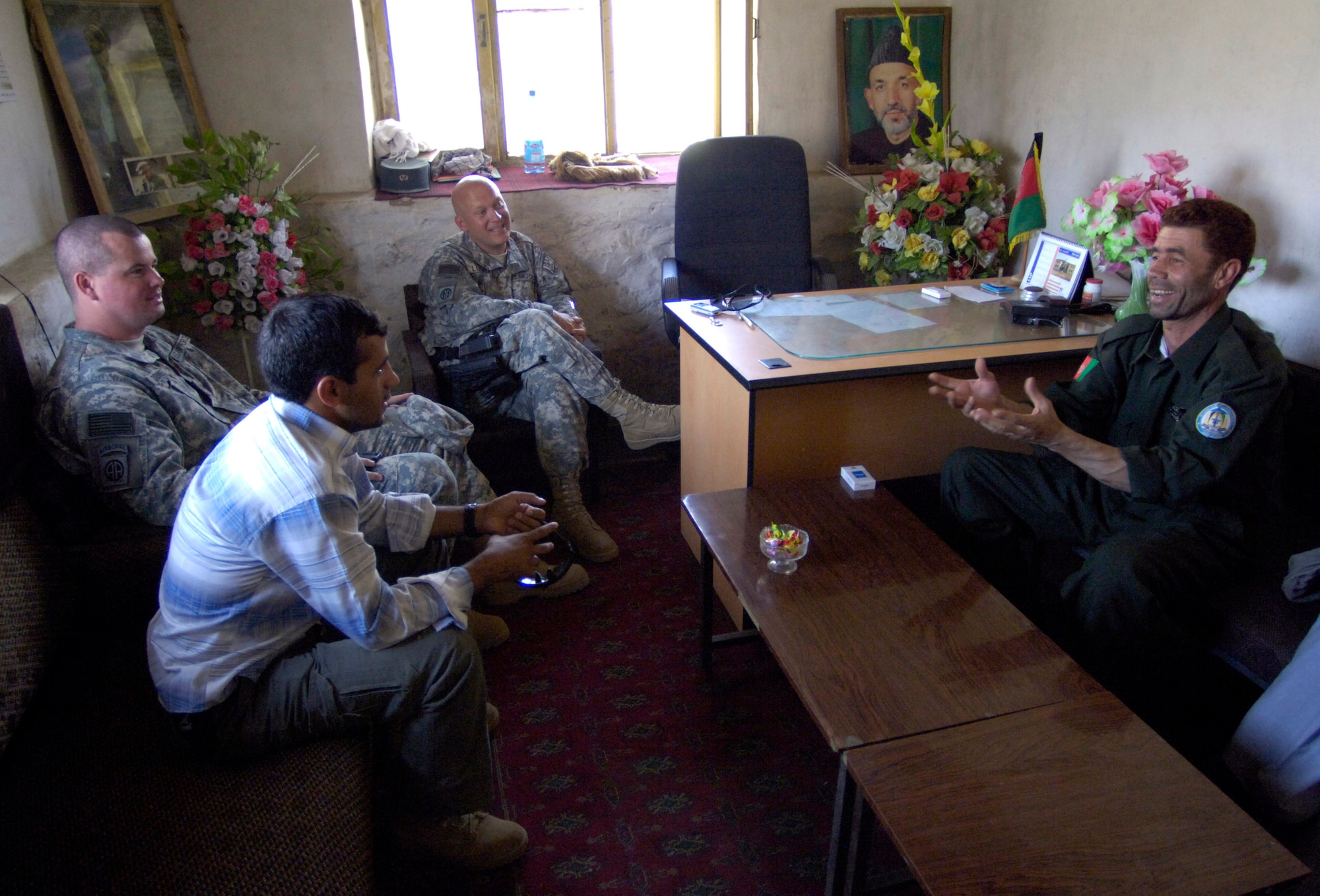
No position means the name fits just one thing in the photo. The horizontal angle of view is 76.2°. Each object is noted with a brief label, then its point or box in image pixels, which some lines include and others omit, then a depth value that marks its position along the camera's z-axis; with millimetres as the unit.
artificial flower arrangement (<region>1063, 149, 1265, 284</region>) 2148
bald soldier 2691
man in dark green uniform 1680
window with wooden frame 3375
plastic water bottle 3568
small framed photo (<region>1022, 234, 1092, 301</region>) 2424
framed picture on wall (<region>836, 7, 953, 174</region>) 3494
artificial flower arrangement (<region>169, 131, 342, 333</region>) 2613
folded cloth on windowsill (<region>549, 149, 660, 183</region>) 3412
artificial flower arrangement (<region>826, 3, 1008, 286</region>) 3102
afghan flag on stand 2584
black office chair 3129
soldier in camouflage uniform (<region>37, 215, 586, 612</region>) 1706
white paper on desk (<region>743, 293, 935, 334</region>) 2326
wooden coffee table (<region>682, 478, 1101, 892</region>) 1271
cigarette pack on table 1914
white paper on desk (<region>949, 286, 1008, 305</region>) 2561
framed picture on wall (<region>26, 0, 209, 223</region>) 2434
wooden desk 2023
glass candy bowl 1611
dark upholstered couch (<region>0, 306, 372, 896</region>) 1148
